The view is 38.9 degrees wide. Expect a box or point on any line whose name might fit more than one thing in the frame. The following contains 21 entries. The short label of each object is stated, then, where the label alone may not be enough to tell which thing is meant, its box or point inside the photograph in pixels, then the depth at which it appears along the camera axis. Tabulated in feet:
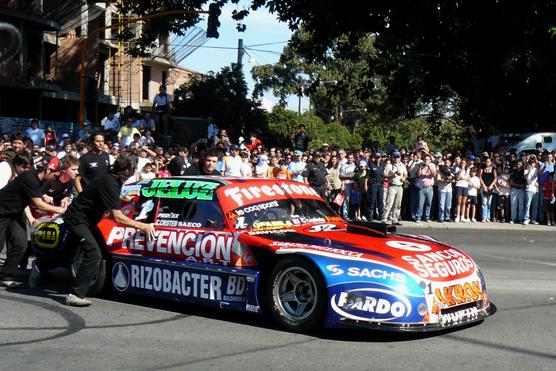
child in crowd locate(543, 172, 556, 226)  63.57
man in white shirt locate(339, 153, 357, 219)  63.41
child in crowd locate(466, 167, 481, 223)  64.28
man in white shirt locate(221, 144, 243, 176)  55.77
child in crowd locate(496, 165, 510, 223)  65.62
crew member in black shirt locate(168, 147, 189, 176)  52.19
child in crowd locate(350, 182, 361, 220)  63.36
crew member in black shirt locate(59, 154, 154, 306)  26.45
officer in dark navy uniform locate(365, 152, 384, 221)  61.77
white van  86.43
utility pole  124.61
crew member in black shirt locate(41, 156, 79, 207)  35.99
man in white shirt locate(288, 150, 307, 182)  59.31
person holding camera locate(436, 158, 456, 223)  63.62
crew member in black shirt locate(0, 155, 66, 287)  29.71
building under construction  110.01
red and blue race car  21.91
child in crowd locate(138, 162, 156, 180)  46.55
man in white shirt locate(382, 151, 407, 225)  61.41
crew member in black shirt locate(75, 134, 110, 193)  40.01
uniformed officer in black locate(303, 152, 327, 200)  55.83
